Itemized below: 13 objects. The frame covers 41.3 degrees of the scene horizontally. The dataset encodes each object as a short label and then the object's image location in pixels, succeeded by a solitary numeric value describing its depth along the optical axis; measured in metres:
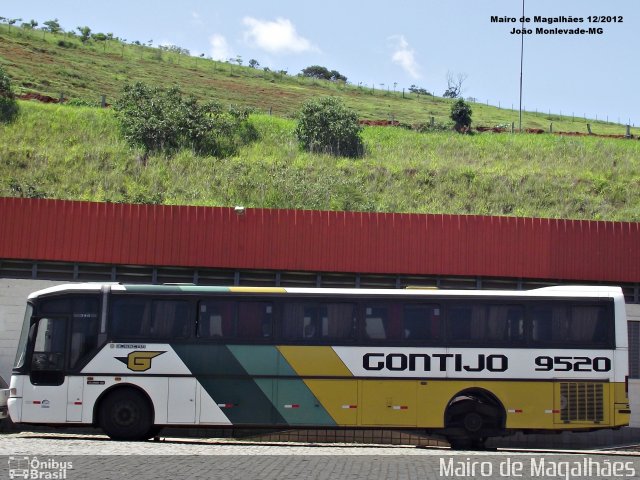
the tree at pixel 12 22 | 98.75
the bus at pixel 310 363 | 18.55
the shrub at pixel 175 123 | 47.66
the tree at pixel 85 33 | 101.56
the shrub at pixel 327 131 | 50.81
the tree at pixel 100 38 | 103.34
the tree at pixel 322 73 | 137.51
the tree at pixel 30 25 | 99.59
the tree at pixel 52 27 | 101.09
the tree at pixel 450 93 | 111.46
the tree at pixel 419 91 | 116.70
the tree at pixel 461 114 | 64.06
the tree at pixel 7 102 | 50.59
